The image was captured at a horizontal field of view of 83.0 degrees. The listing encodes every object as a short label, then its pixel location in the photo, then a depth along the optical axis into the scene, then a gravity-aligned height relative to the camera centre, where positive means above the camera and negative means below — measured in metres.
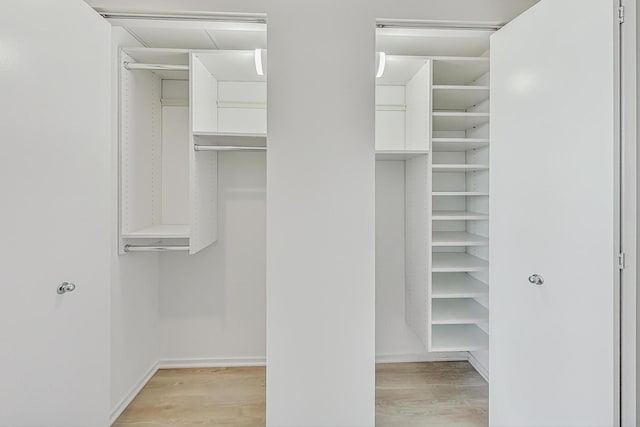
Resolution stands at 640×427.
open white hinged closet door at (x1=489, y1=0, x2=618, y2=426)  1.24 -0.03
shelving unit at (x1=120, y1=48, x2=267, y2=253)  2.16 +0.52
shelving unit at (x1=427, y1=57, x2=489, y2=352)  2.27 +0.02
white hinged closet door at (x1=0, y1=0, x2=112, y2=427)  1.18 -0.01
